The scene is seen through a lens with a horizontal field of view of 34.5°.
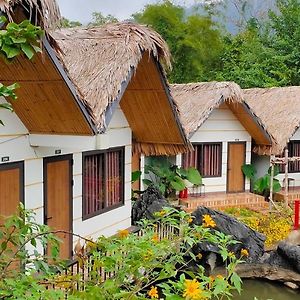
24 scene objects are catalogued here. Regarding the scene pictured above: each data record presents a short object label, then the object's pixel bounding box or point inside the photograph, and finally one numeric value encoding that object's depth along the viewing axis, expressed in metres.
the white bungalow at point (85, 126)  5.66
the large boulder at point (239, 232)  9.58
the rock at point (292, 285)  9.45
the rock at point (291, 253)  9.66
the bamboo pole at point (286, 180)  12.66
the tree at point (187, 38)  21.56
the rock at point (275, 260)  9.94
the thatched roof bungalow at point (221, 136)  13.41
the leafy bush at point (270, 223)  10.94
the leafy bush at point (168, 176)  12.71
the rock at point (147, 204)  9.84
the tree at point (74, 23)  25.75
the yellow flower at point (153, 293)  2.82
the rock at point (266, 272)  9.69
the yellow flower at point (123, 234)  3.37
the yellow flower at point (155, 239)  3.31
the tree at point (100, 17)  28.73
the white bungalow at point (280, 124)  14.09
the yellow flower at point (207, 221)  3.19
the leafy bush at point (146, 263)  2.70
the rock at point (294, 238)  10.52
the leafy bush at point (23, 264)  2.59
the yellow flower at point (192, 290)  2.47
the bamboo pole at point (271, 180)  12.57
